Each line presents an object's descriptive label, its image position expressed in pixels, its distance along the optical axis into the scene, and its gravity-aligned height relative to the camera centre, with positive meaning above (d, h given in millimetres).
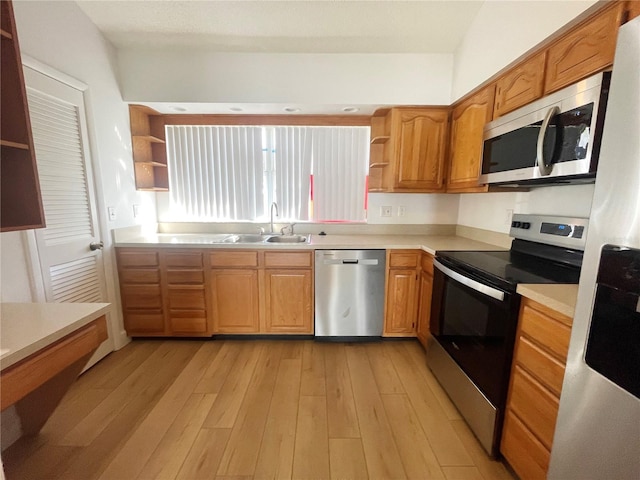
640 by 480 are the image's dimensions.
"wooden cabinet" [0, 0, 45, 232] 1131 +233
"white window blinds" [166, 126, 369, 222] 2871 +347
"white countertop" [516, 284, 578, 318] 1010 -361
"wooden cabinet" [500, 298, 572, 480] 1056 -779
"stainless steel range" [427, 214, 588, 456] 1328 -565
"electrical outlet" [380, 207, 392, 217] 2943 -67
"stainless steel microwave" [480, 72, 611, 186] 1123 +344
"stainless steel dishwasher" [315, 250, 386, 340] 2387 -806
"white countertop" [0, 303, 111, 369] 913 -492
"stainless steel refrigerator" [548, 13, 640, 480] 687 -281
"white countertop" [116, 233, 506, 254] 2285 -350
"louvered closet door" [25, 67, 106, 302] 1734 +68
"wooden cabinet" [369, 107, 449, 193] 2447 +531
